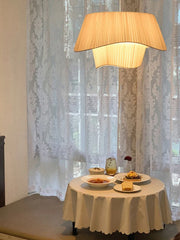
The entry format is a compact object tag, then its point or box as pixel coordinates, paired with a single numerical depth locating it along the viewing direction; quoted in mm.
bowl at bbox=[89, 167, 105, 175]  3094
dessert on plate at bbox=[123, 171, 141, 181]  2963
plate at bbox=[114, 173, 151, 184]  2953
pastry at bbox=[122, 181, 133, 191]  2740
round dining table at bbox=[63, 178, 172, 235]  2629
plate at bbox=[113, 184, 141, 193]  2738
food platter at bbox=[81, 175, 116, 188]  2807
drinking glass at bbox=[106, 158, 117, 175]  3166
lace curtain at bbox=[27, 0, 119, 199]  3746
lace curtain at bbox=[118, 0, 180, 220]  3379
